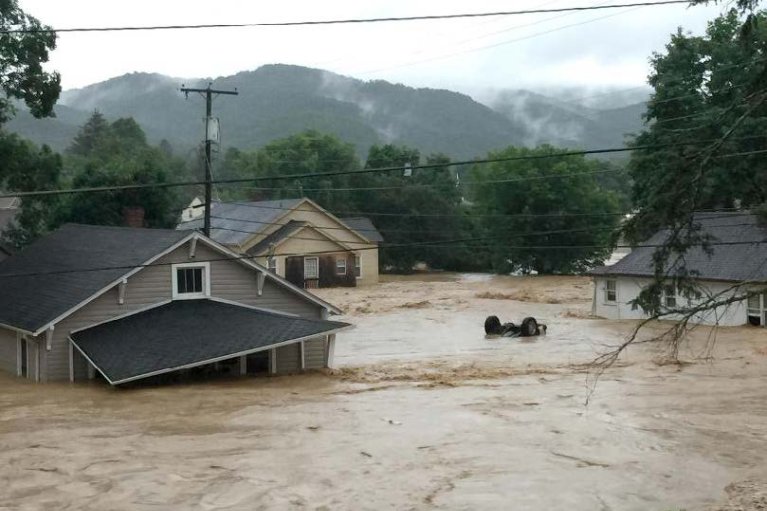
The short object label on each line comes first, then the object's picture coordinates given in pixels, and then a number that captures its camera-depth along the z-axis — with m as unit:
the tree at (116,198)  58.16
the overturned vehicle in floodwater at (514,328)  39.12
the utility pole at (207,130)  35.34
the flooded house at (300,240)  62.84
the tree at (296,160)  102.94
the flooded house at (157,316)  24.98
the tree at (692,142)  13.95
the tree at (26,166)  34.56
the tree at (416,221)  83.38
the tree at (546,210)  72.75
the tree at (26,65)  31.83
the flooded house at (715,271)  39.06
